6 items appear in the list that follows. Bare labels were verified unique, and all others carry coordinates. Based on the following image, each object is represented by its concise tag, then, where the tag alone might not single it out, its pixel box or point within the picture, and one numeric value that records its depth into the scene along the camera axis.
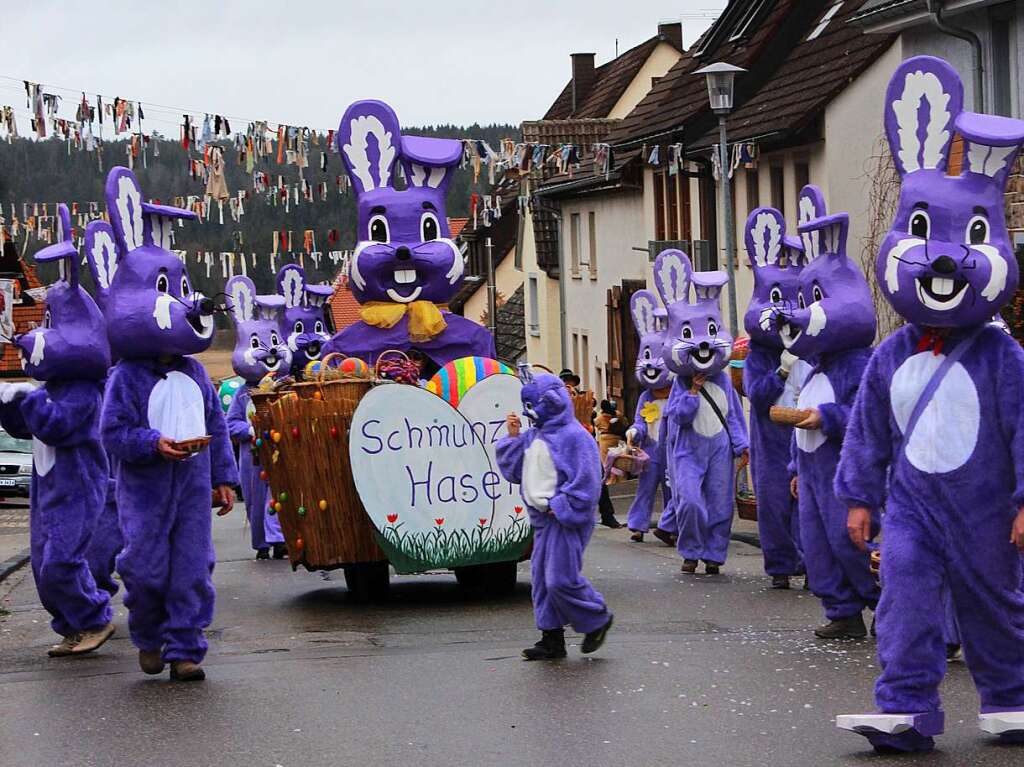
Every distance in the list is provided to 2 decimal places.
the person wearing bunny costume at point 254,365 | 18.39
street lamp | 21.36
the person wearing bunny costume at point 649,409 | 19.19
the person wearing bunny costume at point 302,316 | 20.58
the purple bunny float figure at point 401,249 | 14.49
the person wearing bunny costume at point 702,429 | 15.89
